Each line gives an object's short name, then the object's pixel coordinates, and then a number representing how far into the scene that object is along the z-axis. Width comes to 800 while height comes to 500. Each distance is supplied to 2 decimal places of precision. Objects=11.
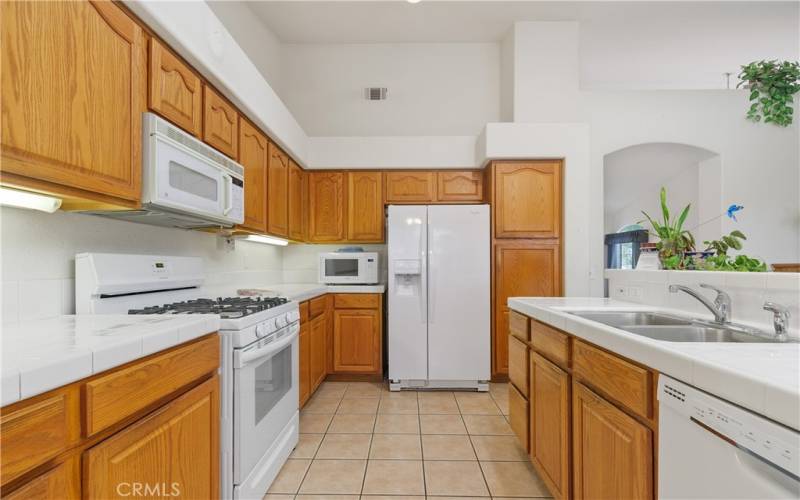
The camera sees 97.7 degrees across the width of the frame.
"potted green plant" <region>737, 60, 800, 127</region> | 2.17
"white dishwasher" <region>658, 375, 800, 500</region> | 0.60
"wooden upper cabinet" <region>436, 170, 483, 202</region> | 3.44
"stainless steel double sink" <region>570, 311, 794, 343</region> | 1.23
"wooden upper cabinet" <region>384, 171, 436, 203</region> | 3.46
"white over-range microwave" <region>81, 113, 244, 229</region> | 1.38
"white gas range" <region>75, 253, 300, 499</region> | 1.41
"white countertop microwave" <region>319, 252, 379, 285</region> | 3.31
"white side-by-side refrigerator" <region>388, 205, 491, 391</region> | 3.04
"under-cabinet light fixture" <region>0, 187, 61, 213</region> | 1.12
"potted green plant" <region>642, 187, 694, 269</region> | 1.79
